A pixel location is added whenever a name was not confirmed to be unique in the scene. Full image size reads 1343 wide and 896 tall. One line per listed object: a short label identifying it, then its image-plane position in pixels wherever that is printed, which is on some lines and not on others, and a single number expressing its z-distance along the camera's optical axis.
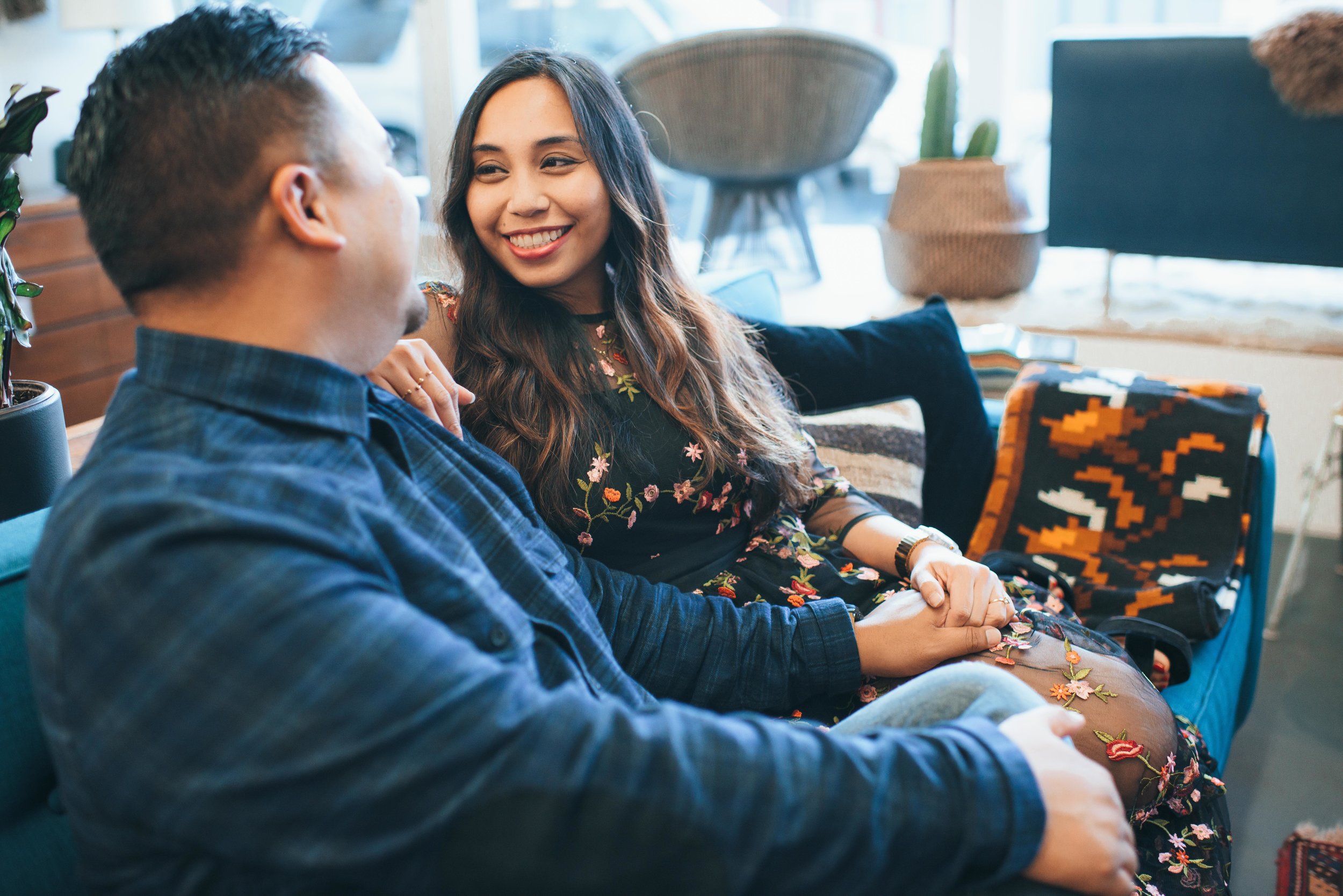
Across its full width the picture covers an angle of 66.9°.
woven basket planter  3.07
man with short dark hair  0.57
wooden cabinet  3.21
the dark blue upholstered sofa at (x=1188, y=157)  2.70
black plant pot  1.07
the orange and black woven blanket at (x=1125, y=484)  1.61
